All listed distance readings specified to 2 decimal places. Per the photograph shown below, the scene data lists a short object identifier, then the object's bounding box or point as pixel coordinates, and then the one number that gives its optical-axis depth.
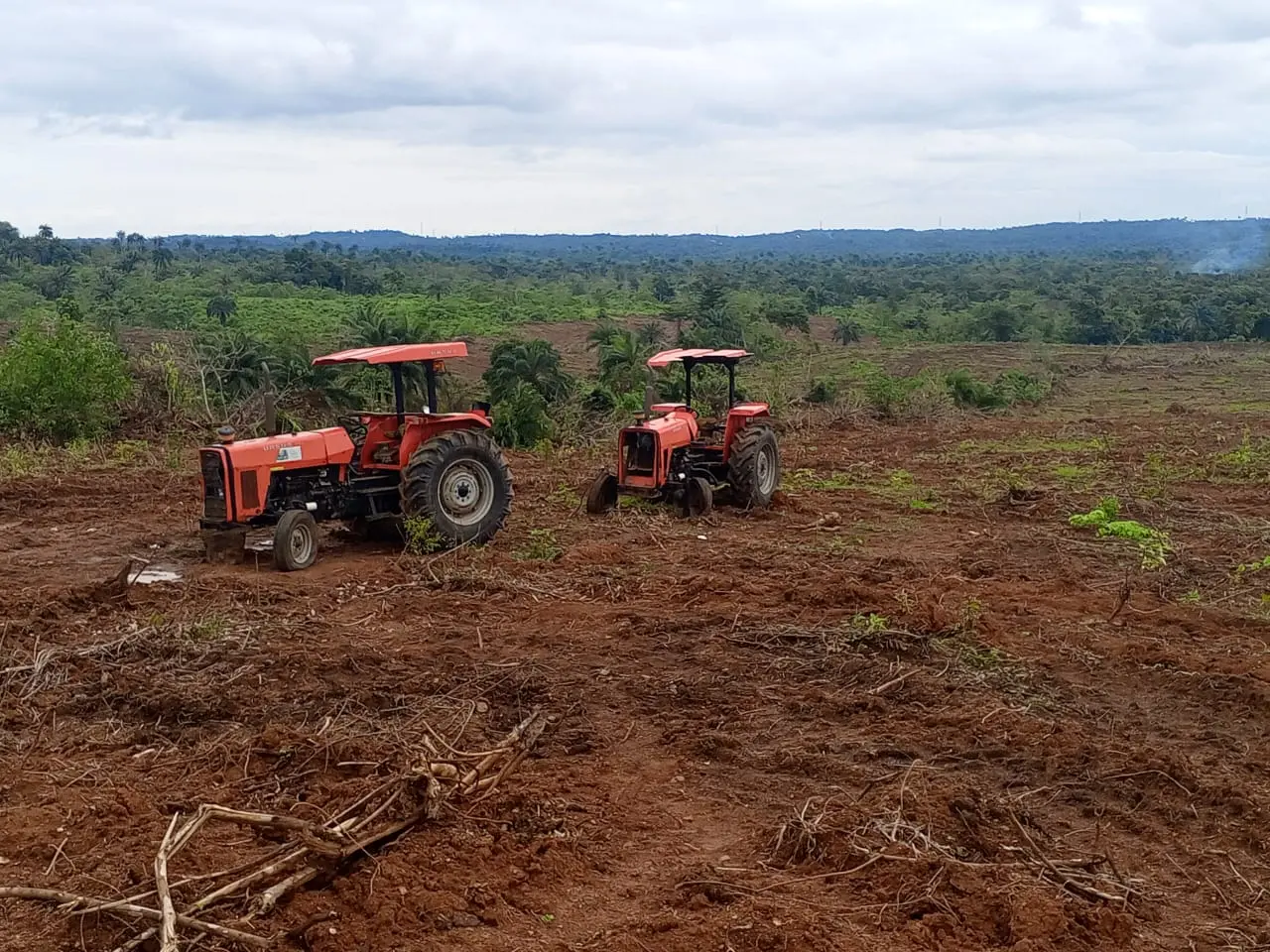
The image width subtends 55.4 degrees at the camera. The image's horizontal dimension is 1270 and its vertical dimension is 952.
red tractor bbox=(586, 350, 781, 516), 12.34
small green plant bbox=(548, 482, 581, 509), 13.25
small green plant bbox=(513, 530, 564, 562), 10.38
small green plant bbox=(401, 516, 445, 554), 10.22
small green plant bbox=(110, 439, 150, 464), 15.81
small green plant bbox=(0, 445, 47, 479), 14.54
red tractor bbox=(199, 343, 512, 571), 9.82
